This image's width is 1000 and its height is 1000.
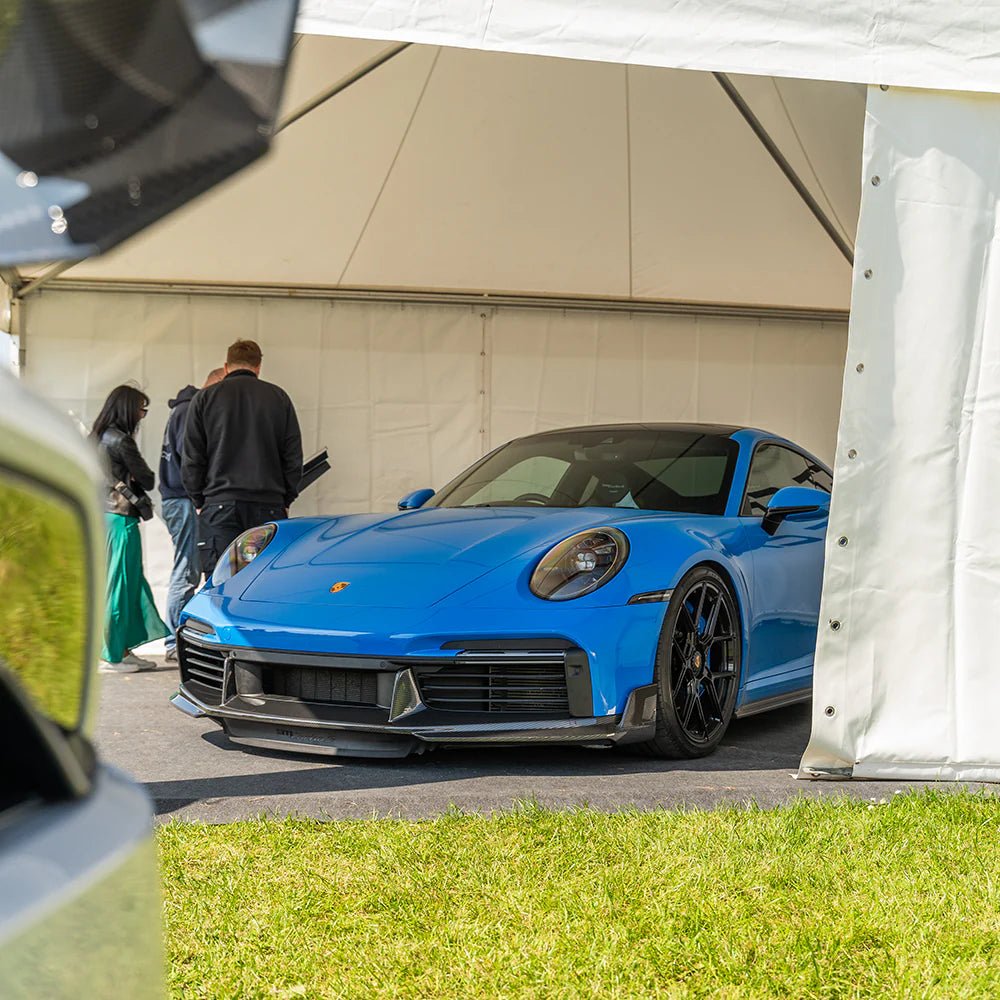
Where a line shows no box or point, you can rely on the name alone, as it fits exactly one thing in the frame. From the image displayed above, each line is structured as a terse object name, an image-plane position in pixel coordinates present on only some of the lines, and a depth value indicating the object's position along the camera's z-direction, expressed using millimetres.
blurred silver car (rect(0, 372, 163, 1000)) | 911
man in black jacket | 7469
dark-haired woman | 8234
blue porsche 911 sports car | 4770
